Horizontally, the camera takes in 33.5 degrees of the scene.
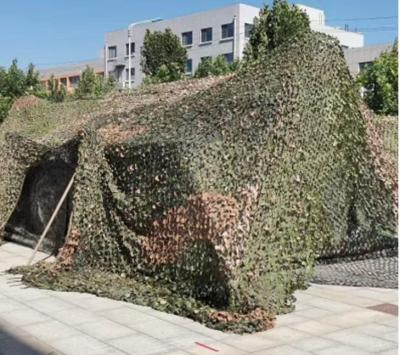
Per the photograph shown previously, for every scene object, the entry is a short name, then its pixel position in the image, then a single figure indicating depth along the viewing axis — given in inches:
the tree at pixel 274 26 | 815.1
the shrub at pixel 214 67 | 1107.3
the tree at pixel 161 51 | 1402.6
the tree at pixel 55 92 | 1093.1
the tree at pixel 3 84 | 1205.1
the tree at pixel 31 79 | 1252.2
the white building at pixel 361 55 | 2101.4
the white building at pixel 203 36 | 2329.0
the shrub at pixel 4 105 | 1071.9
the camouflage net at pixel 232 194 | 291.4
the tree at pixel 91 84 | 1373.6
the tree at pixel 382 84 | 856.9
